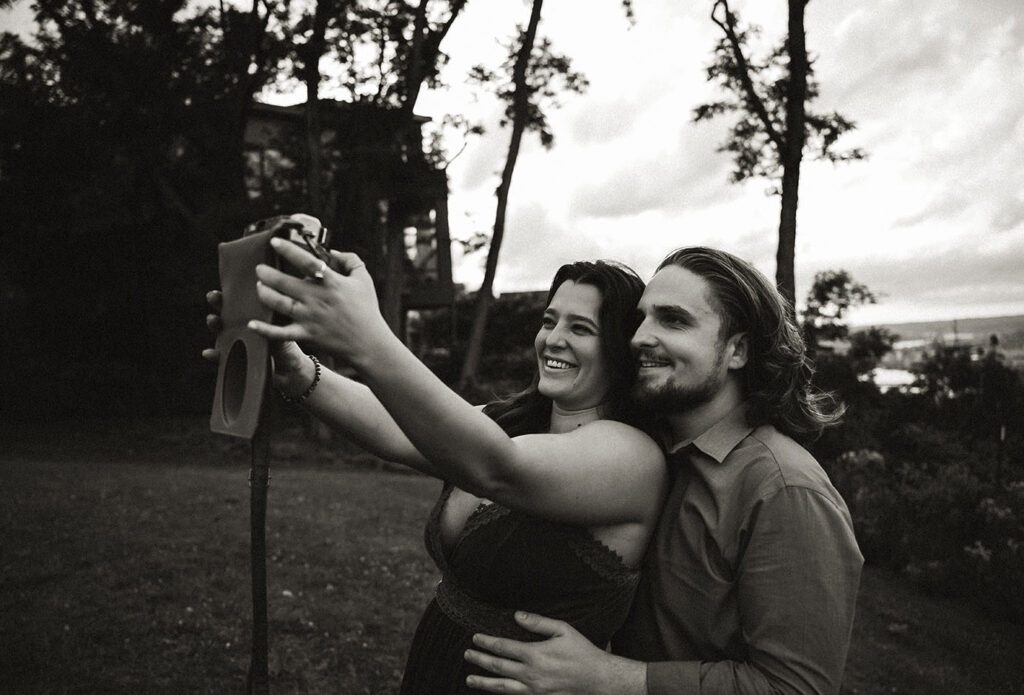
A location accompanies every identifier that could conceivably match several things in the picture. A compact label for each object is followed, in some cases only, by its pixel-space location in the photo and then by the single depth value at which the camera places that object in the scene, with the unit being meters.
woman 1.38
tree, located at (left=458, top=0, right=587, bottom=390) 16.03
